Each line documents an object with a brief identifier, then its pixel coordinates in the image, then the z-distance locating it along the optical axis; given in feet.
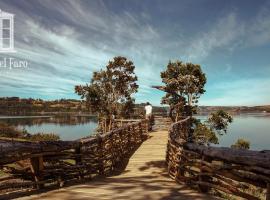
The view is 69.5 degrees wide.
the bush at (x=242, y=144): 96.04
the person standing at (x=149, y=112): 49.16
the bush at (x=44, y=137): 84.68
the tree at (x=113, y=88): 79.23
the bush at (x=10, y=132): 83.31
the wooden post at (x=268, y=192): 10.50
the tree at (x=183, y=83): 68.77
